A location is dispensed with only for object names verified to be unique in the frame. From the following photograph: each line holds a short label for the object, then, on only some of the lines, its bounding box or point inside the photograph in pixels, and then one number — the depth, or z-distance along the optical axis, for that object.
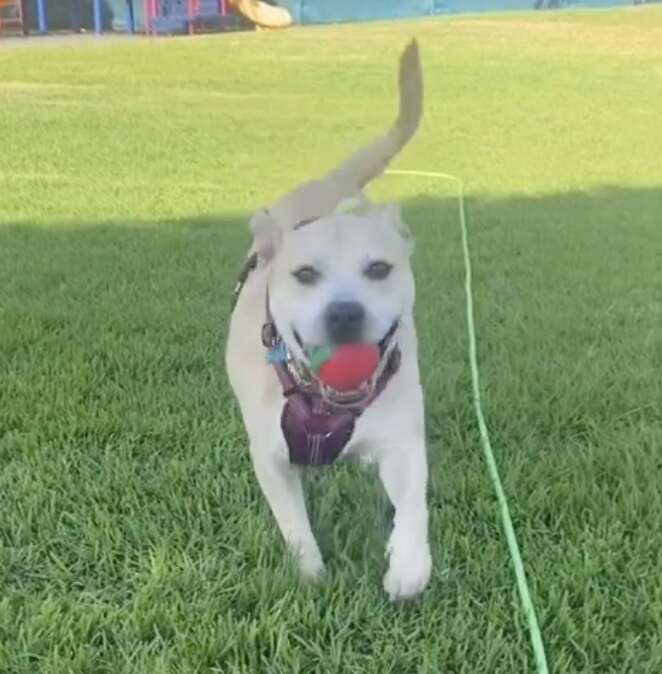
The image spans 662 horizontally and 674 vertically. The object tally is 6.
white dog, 2.38
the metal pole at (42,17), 24.25
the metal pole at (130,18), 24.19
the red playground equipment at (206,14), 24.19
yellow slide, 24.64
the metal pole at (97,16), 24.34
